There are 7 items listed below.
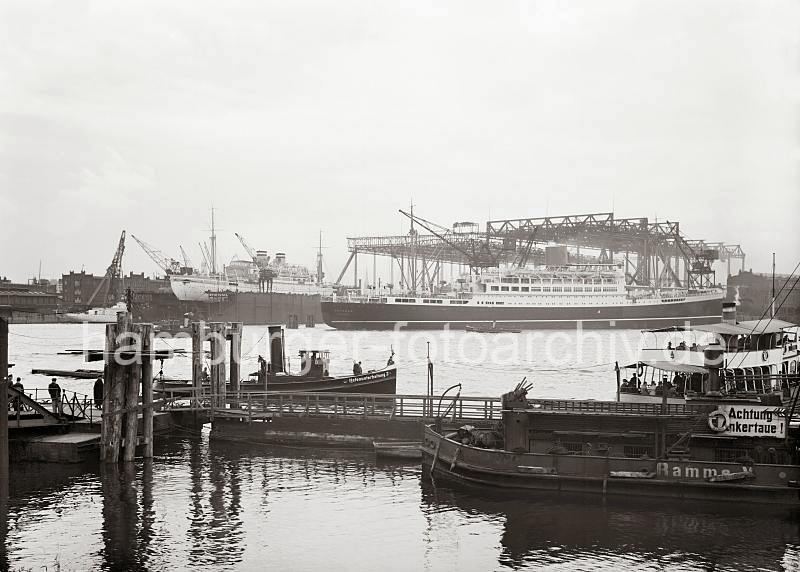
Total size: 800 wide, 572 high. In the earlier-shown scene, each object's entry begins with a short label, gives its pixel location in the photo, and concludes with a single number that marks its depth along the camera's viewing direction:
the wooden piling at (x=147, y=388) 26.00
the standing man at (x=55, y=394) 27.69
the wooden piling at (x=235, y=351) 33.16
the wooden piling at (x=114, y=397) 24.91
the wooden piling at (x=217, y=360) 30.58
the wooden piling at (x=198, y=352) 31.88
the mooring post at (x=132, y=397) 25.08
